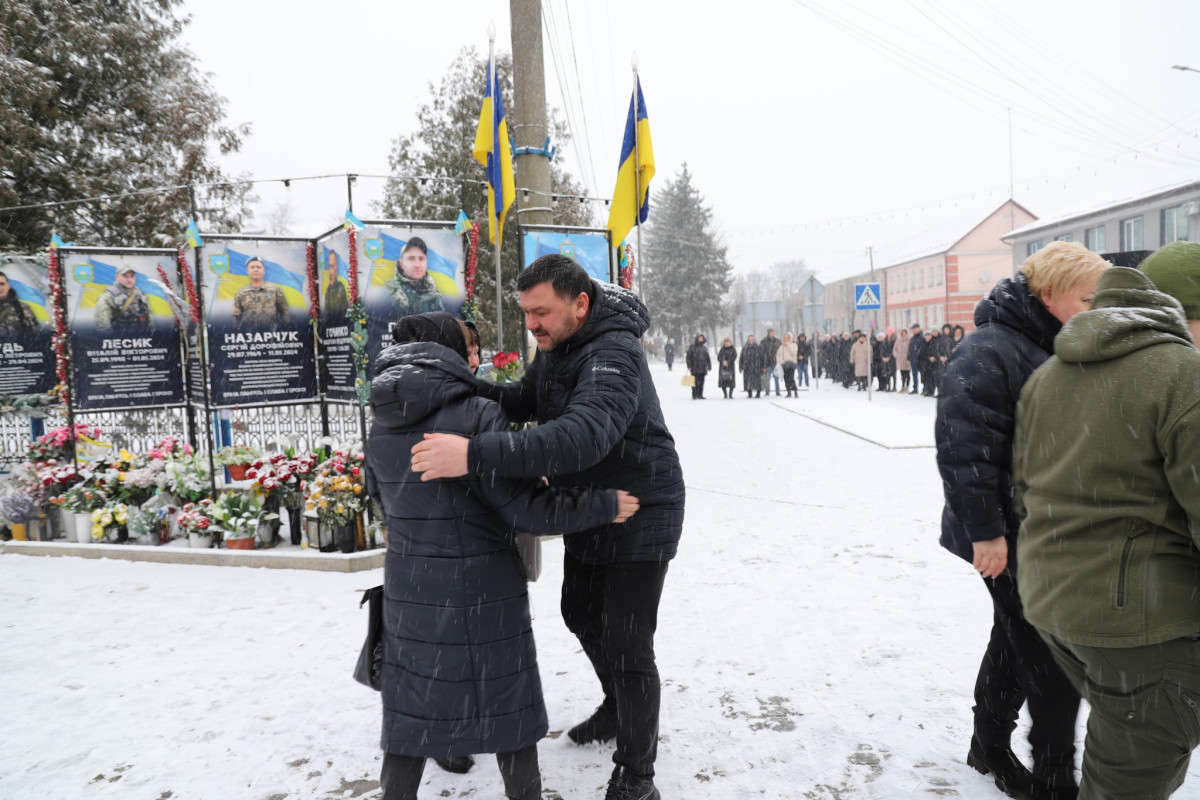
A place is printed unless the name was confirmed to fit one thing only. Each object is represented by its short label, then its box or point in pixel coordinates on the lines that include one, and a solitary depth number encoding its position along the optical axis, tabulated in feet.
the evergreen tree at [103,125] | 54.34
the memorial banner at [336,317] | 23.08
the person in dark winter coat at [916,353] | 72.08
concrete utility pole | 22.82
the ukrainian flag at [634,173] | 25.04
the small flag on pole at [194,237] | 23.04
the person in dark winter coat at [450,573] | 7.79
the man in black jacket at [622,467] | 8.69
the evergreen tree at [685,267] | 191.01
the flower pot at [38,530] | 24.39
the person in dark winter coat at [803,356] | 91.66
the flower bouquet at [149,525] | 22.89
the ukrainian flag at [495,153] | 25.26
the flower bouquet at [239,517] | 21.53
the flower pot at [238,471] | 26.06
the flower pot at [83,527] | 23.67
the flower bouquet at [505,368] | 22.54
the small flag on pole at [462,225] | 22.89
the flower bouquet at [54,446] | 27.07
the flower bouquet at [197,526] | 21.75
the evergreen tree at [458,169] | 68.39
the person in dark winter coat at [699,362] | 73.82
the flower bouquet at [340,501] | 20.81
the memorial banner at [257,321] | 23.90
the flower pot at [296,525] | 22.00
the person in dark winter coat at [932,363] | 68.49
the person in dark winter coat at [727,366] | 76.28
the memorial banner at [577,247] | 24.76
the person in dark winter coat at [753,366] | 76.00
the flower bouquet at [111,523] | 23.13
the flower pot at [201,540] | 21.93
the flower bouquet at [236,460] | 25.91
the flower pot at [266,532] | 21.70
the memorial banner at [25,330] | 33.42
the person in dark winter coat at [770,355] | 78.12
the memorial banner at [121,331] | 24.89
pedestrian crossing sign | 65.36
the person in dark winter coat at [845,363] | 90.99
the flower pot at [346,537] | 20.84
